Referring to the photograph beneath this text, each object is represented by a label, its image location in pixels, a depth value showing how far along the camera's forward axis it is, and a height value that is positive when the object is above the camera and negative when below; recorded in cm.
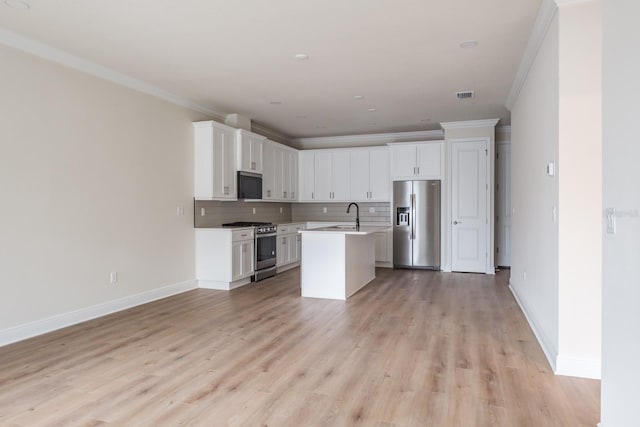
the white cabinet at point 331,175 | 842 +70
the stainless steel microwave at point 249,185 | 645 +40
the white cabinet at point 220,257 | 580 -71
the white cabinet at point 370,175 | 812 +69
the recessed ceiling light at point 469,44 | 382 +158
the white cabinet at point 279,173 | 742 +71
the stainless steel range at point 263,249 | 645 -67
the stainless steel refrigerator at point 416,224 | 749 -31
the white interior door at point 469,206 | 714 +3
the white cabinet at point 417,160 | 750 +91
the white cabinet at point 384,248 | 782 -79
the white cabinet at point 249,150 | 643 +98
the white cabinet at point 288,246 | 726 -71
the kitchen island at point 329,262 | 523 -72
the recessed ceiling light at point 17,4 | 302 +157
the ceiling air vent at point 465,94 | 544 +156
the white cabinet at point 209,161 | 585 +71
